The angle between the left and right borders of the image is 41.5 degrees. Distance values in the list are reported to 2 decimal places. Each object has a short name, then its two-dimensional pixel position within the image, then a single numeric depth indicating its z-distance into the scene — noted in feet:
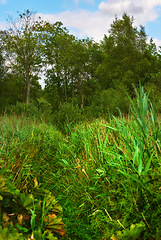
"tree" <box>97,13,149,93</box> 72.28
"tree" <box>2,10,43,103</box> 63.41
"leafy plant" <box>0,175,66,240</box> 5.77
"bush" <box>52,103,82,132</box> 37.65
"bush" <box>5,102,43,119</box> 48.37
